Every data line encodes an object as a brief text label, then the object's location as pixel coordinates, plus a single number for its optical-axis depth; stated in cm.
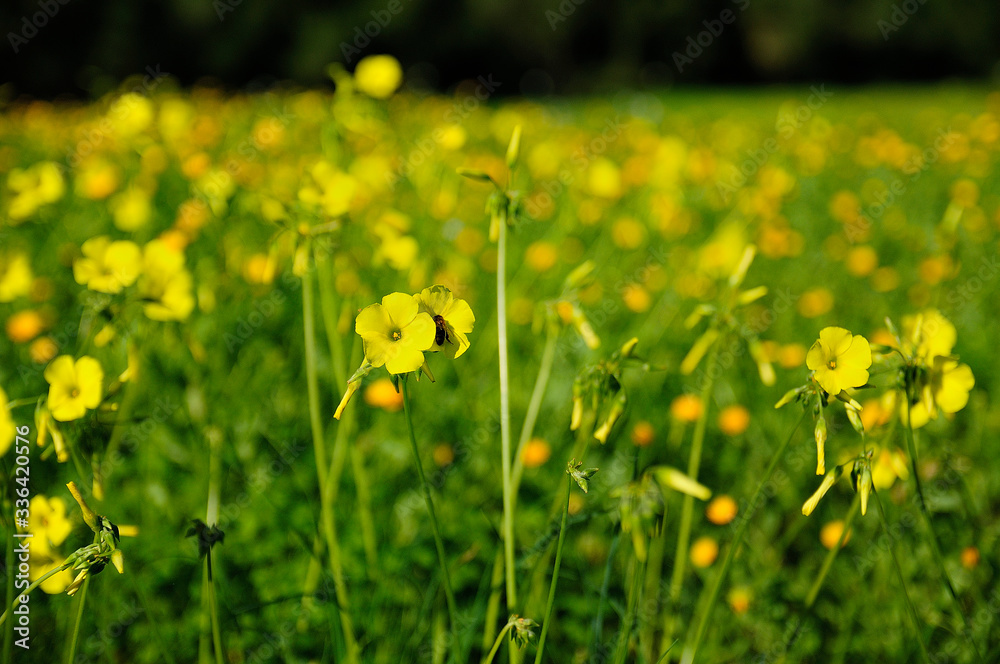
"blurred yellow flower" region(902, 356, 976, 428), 111
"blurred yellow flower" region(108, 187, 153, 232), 173
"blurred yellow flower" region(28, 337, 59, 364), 163
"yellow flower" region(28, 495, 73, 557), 113
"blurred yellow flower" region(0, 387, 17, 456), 112
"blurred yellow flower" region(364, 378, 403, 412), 146
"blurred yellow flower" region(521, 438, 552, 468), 133
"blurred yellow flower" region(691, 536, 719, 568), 128
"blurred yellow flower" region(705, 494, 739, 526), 130
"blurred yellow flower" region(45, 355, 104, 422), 113
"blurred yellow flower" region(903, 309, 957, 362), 111
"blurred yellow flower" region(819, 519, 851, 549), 129
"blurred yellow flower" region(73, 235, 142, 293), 122
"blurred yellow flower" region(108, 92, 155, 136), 162
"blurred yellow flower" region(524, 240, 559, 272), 206
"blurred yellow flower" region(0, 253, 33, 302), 128
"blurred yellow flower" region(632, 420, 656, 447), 133
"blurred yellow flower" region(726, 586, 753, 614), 126
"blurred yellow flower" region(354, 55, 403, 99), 132
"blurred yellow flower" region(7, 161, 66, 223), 135
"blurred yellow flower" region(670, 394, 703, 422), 143
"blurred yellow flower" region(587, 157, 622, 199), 191
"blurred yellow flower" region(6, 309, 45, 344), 170
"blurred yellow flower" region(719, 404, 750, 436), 143
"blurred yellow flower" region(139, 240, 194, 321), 124
